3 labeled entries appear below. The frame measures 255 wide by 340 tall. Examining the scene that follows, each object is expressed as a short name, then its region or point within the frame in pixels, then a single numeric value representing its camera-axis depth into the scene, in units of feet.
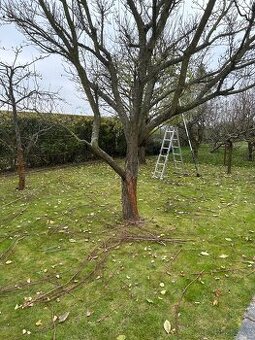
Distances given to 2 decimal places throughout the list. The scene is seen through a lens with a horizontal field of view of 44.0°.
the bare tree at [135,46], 13.82
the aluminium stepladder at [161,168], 30.63
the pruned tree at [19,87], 22.31
